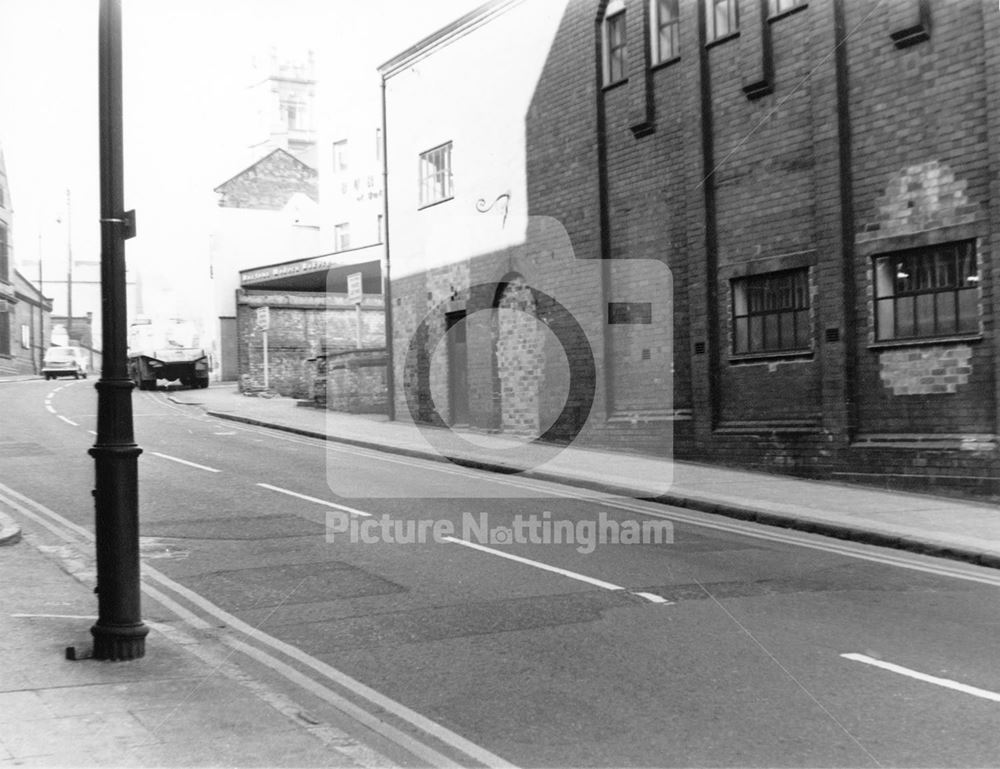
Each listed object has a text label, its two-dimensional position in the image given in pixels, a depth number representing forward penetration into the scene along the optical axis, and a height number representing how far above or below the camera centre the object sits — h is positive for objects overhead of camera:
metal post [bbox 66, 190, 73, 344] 70.69 +7.55
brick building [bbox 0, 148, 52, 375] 57.97 +4.74
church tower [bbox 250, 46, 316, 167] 87.12 +23.16
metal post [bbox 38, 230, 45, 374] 66.56 +4.34
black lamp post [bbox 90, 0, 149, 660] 6.22 -0.35
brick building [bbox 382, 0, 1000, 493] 13.88 +2.59
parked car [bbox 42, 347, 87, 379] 49.81 +1.65
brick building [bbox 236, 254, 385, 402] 39.78 +2.81
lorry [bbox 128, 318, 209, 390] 39.38 +1.34
